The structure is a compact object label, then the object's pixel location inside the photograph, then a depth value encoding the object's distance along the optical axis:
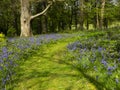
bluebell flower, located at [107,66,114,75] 4.60
